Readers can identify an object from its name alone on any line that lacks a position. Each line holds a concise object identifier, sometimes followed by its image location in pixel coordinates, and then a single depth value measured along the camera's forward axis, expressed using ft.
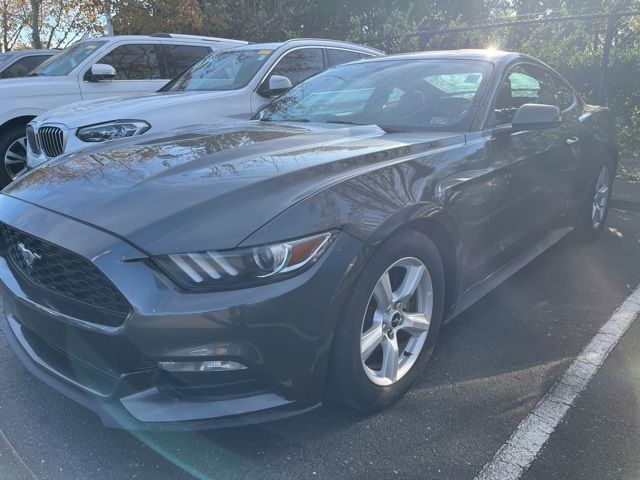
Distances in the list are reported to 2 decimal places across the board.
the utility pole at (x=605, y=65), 24.09
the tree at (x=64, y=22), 57.47
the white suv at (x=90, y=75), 20.39
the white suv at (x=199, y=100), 15.93
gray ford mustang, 6.16
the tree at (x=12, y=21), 68.04
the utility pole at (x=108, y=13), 42.83
